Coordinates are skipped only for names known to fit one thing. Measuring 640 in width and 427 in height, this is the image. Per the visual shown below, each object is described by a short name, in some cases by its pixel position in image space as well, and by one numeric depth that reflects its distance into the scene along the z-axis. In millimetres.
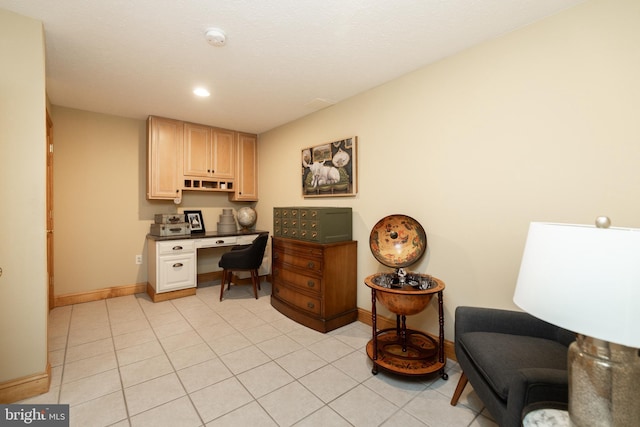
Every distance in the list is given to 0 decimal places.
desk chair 3604
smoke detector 1908
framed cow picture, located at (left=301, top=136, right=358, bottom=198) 3021
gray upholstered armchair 1064
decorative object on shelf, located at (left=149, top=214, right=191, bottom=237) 3666
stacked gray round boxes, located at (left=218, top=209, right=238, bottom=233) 4316
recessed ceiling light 2863
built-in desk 3469
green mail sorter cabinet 2785
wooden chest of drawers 2725
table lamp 695
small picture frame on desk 4199
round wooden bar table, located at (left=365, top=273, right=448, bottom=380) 1908
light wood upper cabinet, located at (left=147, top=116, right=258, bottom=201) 3697
